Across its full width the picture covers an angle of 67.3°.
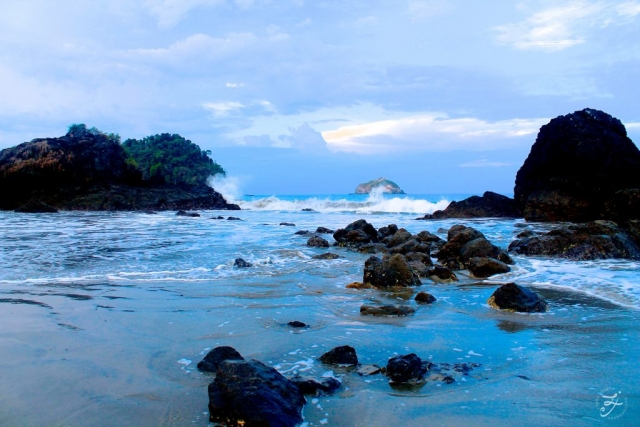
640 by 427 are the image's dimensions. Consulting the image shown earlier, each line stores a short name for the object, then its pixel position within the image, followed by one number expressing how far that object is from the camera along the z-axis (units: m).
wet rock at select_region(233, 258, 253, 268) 10.16
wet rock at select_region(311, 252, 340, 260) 11.78
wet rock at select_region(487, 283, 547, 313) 6.29
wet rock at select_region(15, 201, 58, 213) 28.59
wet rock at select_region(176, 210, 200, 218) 29.41
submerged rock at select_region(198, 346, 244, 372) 4.00
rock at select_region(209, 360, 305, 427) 2.99
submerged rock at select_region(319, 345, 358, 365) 4.20
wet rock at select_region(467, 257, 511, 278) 9.49
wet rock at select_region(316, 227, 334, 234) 18.70
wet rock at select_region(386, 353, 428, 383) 3.82
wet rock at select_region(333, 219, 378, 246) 15.13
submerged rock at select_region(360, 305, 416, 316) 6.14
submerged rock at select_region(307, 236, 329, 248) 14.44
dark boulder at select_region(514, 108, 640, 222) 20.44
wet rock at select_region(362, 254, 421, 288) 8.18
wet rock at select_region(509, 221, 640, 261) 10.69
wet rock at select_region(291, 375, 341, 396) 3.57
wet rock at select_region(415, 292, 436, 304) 6.95
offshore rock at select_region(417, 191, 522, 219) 26.17
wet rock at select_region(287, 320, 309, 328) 5.52
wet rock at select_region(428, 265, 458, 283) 8.89
